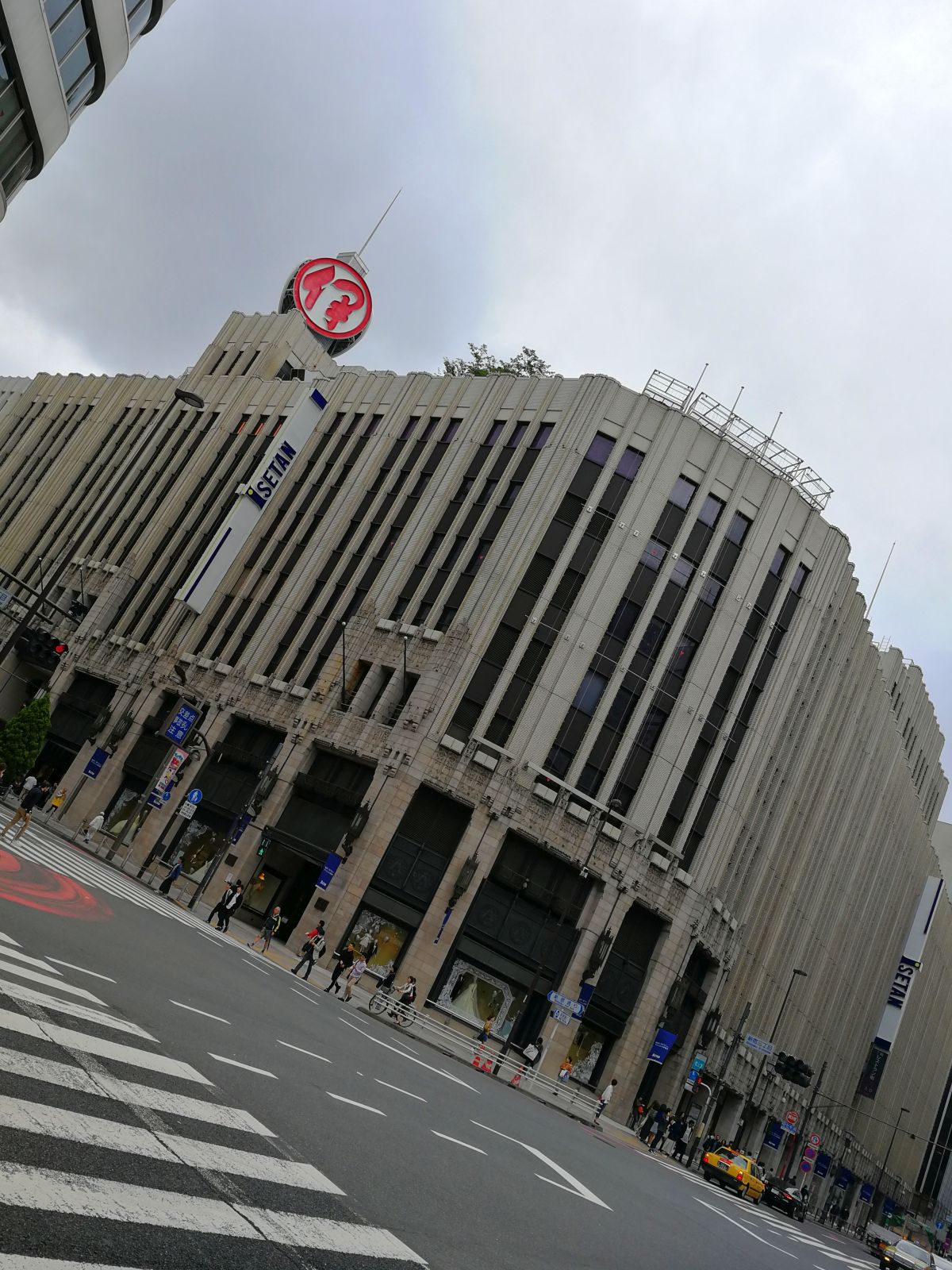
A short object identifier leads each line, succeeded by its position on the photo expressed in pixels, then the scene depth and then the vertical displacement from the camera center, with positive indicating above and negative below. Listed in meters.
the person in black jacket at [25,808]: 30.41 -1.28
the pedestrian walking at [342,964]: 32.75 -1.11
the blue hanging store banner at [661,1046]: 44.06 +1.58
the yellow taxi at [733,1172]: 35.91 -1.52
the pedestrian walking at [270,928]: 36.16 -1.30
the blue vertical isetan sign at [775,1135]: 61.69 +0.55
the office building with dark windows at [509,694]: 44.38 +12.83
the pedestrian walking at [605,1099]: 36.62 -1.26
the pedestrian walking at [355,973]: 32.62 -1.21
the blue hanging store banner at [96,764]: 55.22 +1.59
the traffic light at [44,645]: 35.94 +3.87
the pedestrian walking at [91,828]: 48.59 -1.43
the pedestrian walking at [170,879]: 38.94 -1.47
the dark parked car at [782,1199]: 39.84 -1.68
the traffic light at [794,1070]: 44.22 +3.23
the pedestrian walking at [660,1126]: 38.34 -1.28
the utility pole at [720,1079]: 49.13 +1.68
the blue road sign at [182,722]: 43.34 +4.42
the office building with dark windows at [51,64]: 26.55 +17.07
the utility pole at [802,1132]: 67.69 +1.59
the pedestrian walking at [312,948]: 33.39 -1.12
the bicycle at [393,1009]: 33.41 -1.69
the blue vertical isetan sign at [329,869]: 42.75 +1.78
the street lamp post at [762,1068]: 58.53 +3.51
